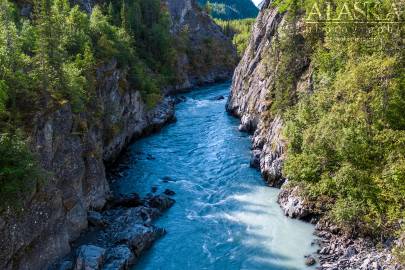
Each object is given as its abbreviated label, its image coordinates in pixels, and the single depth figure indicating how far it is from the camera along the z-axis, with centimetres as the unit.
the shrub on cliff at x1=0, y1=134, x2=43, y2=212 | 2219
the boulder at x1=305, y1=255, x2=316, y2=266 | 2703
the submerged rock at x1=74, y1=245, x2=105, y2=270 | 2594
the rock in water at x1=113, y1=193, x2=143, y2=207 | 3638
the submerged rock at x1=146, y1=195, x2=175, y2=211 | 3600
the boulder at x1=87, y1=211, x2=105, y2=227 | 3191
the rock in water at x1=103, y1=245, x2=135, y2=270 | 2666
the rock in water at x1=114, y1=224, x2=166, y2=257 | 2927
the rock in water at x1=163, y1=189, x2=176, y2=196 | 3881
